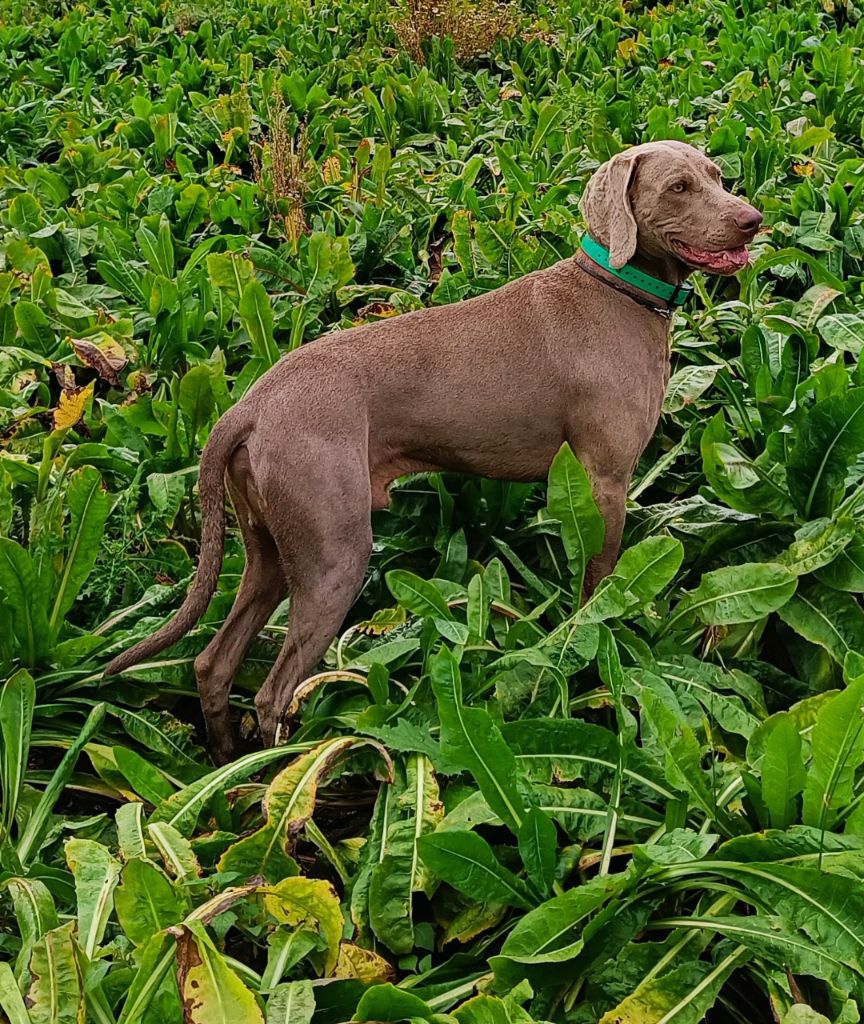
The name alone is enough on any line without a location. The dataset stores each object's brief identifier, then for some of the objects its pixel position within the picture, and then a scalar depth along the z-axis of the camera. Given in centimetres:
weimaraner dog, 305
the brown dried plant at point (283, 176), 632
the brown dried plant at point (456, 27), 951
